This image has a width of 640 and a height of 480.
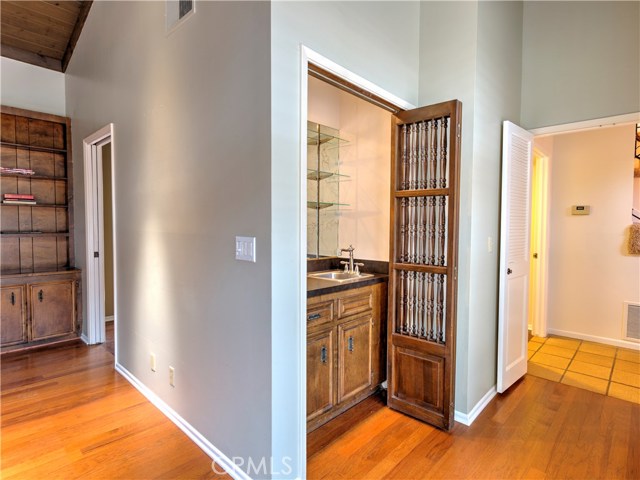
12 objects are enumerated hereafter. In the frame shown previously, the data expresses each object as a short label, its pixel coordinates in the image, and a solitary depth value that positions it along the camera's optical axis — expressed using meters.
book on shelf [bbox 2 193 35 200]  3.57
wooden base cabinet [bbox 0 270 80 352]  3.47
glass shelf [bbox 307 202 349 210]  3.26
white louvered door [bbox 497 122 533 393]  2.69
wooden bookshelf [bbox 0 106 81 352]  3.54
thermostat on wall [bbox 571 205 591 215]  4.04
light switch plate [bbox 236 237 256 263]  1.65
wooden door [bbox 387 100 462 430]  2.24
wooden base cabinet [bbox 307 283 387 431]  2.15
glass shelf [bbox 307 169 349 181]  3.21
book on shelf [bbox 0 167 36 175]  3.54
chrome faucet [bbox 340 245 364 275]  3.11
